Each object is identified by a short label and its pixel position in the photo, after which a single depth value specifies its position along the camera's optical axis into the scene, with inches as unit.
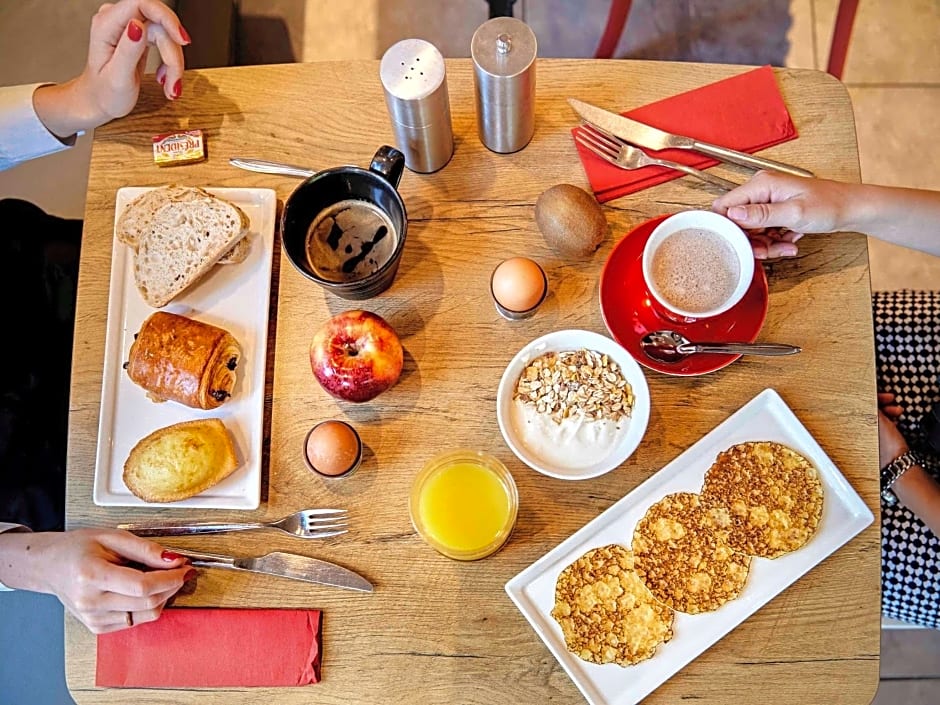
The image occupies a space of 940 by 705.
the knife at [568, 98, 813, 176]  43.5
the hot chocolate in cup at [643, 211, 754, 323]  40.4
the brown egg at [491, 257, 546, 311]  41.1
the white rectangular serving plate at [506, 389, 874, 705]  40.5
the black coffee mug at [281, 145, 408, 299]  39.8
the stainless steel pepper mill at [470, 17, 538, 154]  37.2
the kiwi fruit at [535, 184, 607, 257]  41.3
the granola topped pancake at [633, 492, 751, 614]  40.9
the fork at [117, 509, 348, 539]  41.9
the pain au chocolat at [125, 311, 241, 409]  40.3
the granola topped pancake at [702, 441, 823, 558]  41.1
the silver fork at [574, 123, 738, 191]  43.8
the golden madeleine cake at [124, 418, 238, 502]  40.2
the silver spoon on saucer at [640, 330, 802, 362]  40.4
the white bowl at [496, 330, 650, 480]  39.9
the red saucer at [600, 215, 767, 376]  41.9
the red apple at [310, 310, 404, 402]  39.8
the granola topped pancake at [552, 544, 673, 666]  40.8
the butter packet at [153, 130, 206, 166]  44.9
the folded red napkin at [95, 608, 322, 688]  41.1
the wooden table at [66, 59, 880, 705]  41.2
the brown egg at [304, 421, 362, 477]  40.1
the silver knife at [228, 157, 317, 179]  44.4
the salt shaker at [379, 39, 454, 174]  37.4
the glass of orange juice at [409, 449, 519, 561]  41.4
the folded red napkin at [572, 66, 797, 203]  44.1
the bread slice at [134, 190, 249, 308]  41.9
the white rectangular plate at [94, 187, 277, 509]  41.9
